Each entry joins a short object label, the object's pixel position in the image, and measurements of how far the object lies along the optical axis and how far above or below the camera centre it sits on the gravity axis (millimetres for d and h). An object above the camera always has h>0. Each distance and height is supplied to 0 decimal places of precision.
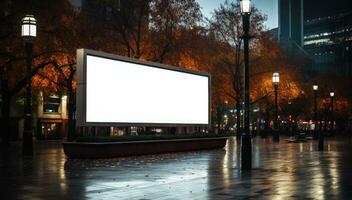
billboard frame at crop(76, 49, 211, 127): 26344 +1883
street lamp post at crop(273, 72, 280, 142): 53875 -1006
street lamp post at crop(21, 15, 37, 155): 26875 +2749
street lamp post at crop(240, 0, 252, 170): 19219 +1038
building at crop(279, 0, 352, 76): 158250 +28347
